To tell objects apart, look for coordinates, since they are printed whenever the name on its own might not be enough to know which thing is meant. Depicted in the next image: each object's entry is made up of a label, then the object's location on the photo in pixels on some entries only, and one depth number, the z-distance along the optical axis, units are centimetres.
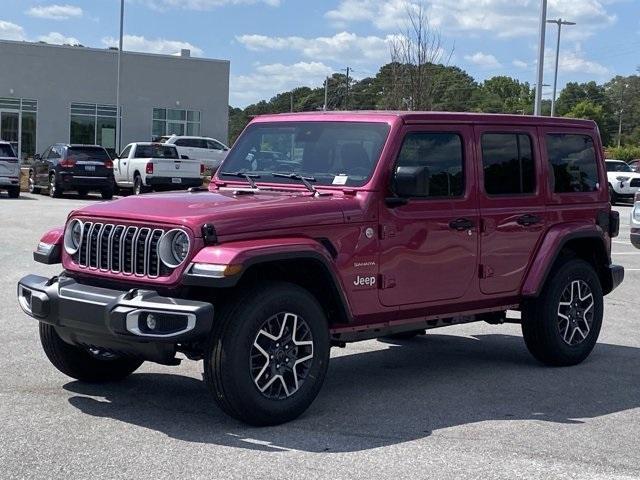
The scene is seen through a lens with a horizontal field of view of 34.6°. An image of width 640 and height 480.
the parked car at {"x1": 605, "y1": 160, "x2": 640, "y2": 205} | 3597
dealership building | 5075
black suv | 3094
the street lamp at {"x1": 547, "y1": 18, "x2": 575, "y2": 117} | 5889
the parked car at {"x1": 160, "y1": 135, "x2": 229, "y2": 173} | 4069
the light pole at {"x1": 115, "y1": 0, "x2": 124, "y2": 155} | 4612
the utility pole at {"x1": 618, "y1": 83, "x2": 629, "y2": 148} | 11348
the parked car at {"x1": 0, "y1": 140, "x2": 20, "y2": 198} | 2988
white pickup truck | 3122
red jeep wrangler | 613
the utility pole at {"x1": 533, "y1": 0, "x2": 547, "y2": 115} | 3036
